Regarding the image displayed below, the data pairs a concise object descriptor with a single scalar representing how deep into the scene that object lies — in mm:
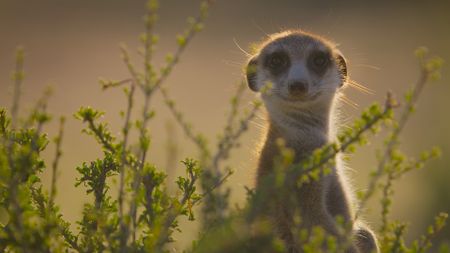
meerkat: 7570
